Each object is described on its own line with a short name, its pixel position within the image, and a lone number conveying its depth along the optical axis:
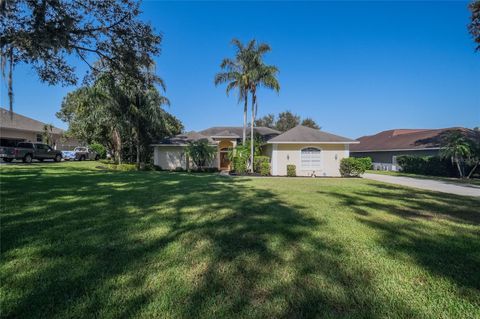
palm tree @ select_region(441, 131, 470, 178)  16.55
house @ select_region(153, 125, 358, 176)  18.72
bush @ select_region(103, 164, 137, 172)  19.47
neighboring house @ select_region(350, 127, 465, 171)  24.23
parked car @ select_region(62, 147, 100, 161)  30.92
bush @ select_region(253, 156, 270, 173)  18.72
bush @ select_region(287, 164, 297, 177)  18.21
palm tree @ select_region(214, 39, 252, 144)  18.48
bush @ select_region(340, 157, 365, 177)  17.58
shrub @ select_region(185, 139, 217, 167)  19.83
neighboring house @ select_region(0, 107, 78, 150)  26.62
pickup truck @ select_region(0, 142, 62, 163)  20.53
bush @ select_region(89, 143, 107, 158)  34.00
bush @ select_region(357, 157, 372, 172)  17.54
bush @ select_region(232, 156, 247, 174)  18.97
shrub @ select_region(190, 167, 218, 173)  20.98
